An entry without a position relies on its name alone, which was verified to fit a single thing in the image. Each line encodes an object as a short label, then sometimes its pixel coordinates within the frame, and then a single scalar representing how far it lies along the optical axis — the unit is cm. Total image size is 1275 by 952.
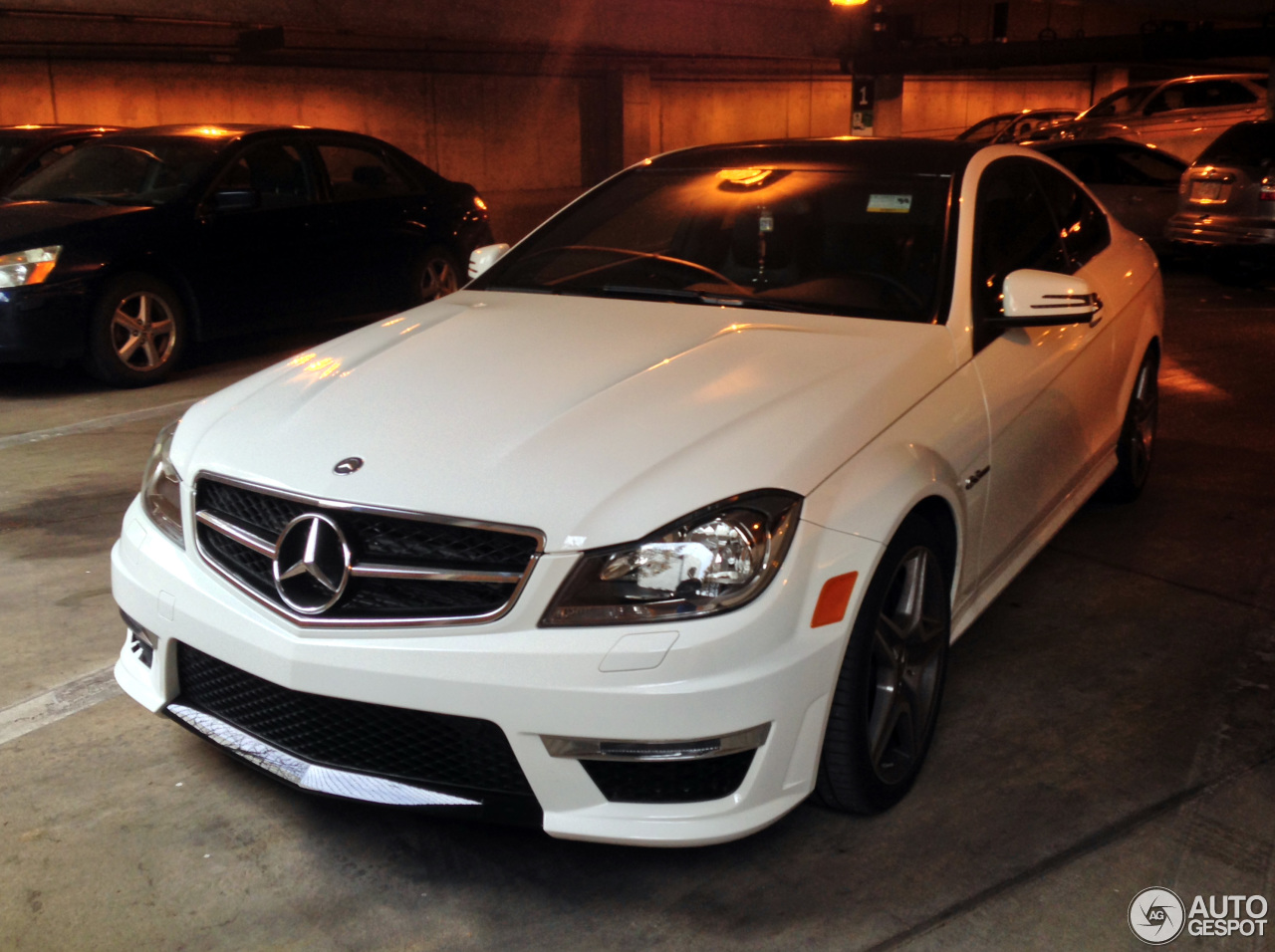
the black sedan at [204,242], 696
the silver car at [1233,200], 1011
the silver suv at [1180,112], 1603
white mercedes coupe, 225
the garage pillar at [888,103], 2309
